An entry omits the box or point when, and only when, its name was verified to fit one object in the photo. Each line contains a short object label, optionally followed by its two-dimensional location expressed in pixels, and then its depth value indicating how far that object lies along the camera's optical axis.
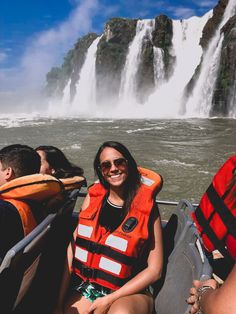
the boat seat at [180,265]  1.78
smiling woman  2.06
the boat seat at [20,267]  1.55
